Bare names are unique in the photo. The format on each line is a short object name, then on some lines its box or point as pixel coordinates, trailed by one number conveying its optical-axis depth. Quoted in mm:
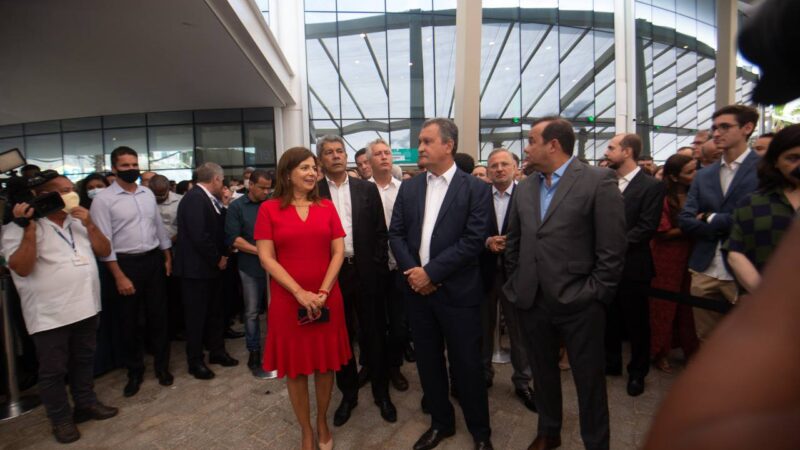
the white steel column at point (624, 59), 16312
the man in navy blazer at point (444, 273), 2713
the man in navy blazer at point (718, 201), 2941
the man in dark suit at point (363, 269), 3307
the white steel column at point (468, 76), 6613
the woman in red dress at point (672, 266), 3789
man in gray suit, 2367
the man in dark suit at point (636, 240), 3359
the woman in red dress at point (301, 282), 2738
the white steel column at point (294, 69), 15734
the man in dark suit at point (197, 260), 4172
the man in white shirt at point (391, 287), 3775
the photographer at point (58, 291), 2971
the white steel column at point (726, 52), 10672
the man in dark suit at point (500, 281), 3510
